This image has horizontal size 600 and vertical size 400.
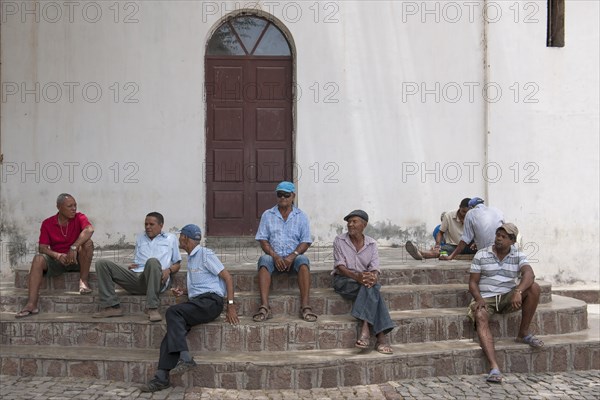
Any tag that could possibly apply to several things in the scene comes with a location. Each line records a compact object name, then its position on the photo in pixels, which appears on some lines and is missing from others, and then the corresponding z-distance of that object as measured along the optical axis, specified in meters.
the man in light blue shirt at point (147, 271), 6.98
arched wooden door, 10.55
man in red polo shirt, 7.42
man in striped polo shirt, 6.87
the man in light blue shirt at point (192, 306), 6.23
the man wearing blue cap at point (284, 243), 7.05
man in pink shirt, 6.73
